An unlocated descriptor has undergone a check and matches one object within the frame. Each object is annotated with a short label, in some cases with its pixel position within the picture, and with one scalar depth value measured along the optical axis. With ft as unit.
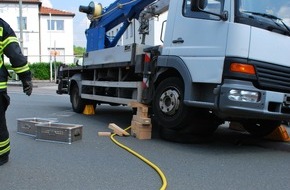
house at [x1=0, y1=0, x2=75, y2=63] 162.50
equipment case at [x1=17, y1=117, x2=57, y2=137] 25.49
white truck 19.12
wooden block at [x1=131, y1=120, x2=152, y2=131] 24.46
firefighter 17.35
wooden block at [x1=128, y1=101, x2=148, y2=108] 24.79
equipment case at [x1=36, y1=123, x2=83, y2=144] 23.13
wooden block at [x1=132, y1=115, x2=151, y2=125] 24.07
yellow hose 15.13
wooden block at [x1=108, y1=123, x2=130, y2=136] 25.46
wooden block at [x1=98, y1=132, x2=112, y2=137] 25.71
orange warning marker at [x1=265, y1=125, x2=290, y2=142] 25.04
